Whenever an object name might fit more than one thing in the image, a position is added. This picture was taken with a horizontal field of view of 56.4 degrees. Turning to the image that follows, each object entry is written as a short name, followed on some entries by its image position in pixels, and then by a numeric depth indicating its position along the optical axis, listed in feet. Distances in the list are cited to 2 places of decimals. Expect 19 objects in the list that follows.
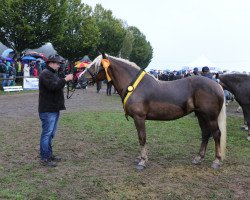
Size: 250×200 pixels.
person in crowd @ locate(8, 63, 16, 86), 50.09
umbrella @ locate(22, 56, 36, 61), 66.33
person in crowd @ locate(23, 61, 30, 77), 53.85
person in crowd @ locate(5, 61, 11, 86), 49.34
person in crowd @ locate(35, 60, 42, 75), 58.47
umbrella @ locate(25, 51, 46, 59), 73.77
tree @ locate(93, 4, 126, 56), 115.37
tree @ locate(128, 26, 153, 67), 191.49
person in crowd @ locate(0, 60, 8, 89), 48.65
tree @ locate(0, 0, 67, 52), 55.94
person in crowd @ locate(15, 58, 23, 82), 55.12
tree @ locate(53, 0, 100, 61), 89.09
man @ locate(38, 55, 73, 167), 14.14
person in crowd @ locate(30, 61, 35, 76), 57.41
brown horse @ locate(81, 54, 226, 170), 14.65
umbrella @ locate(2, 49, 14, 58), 65.64
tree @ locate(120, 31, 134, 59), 136.99
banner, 52.79
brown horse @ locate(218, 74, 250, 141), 21.69
